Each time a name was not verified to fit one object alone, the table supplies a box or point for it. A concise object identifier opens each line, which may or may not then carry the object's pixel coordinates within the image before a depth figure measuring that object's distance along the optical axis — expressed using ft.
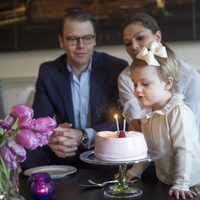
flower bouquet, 5.31
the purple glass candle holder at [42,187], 5.96
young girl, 5.95
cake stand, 5.90
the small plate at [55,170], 6.84
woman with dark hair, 7.51
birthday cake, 5.84
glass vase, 5.50
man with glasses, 8.59
